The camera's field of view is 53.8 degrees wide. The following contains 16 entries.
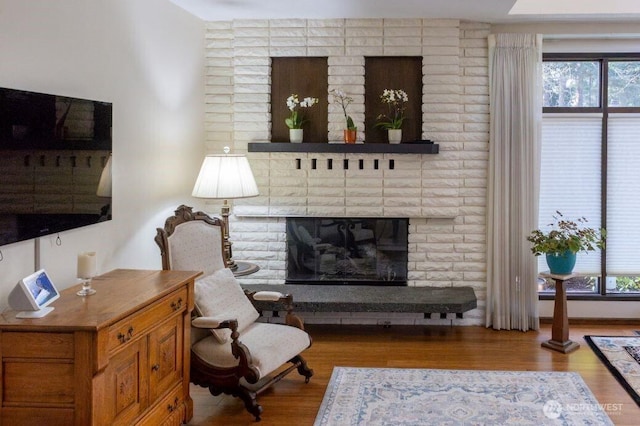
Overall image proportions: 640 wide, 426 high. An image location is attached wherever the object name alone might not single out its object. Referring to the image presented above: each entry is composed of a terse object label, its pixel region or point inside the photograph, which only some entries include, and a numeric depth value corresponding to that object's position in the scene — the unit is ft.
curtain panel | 17.35
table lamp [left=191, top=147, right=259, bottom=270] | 15.05
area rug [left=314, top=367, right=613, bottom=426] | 11.59
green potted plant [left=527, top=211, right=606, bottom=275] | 15.85
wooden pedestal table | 15.67
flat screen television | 8.78
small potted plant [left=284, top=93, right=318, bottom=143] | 17.21
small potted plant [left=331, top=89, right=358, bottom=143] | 17.31
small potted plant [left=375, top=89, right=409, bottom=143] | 17.26
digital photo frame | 8.18
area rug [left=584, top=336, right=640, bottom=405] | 13.33
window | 18.25
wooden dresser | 8.00
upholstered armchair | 11.77
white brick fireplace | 17.52
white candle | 9.49
